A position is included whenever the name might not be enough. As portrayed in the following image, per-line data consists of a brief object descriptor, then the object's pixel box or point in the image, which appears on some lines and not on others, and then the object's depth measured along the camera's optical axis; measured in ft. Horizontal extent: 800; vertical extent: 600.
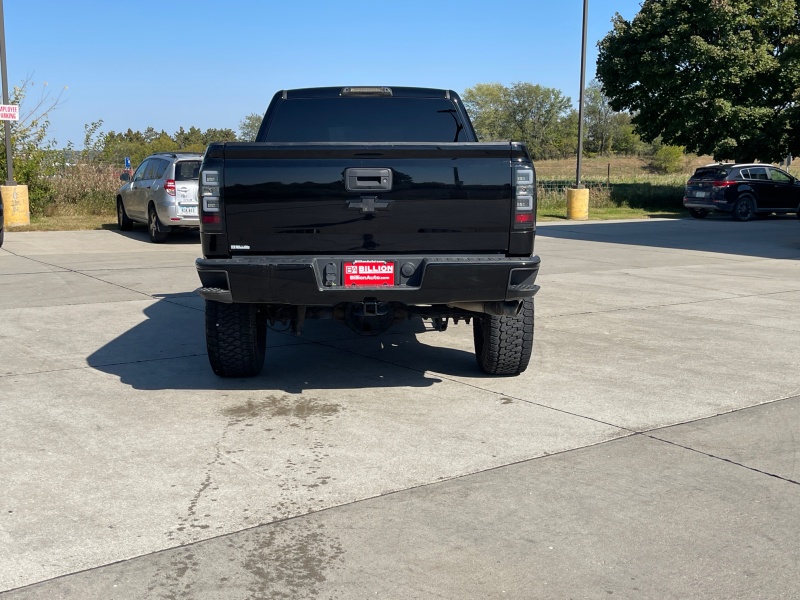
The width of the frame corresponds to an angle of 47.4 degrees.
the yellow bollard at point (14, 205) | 62.90
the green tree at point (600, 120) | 342.03
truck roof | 24.07
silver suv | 52.54
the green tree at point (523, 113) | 334.65
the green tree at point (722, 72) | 106.42
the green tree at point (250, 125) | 230.07
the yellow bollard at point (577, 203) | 85.61
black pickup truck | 17.93
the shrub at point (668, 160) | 265.13
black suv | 85.46
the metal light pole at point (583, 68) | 80.59
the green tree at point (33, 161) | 70.08
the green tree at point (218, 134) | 238.68
